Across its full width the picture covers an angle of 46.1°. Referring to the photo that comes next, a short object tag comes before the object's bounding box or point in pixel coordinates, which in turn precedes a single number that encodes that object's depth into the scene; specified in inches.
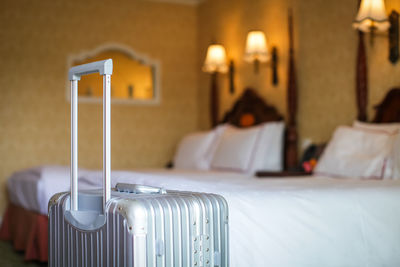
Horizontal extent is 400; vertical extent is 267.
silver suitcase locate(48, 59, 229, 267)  51.4
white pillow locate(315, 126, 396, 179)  114.4
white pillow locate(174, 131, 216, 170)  181.8
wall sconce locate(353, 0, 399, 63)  120.8
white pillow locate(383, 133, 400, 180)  108.3
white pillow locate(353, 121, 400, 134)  116.7
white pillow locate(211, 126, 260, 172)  158.2
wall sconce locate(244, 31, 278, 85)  168.4
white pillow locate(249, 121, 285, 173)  156.7
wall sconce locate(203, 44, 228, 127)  192.2
